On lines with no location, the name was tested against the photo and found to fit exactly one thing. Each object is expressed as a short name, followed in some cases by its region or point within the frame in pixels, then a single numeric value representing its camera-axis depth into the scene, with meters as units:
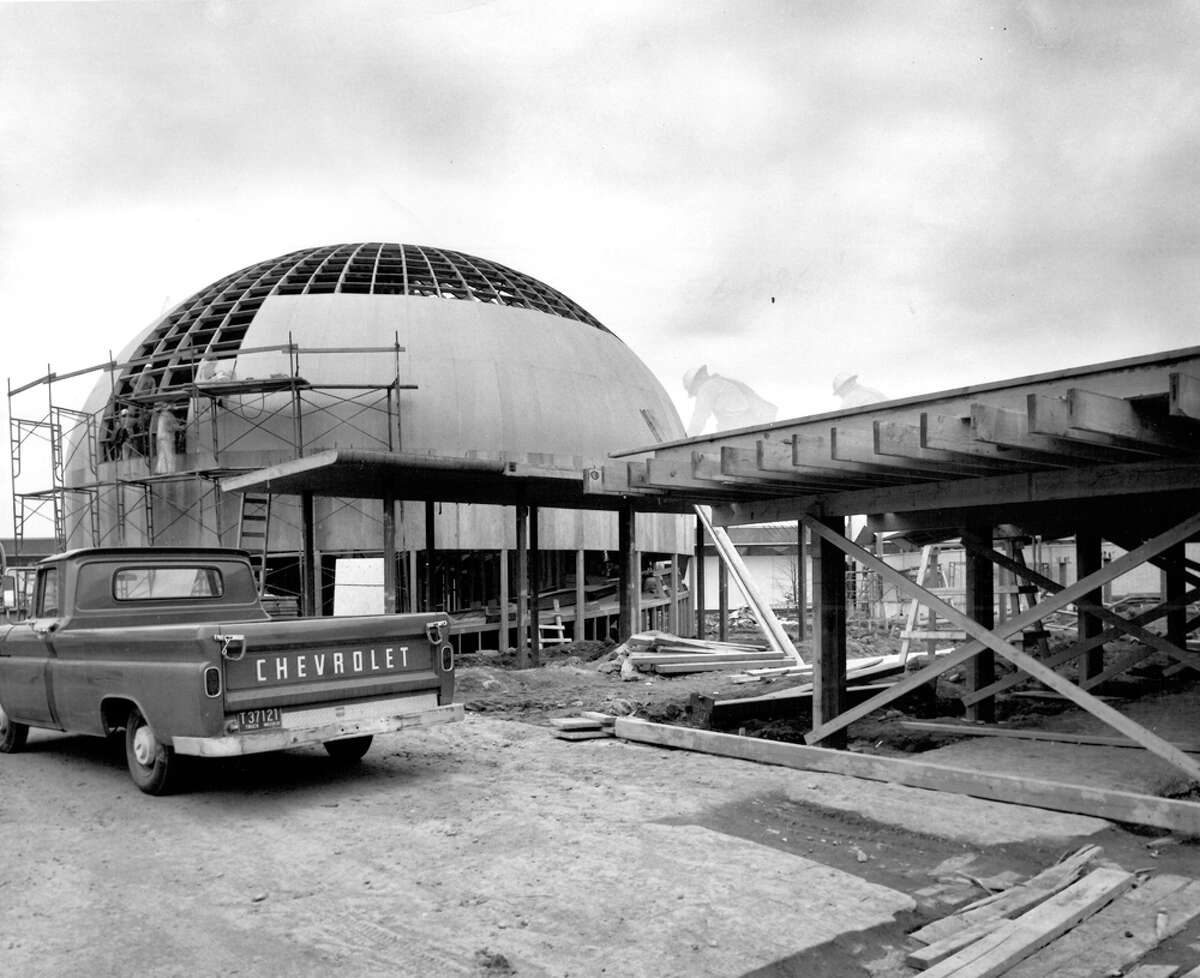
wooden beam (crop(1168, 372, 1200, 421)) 5.17
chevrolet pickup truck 6.98
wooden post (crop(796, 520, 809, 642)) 23.78
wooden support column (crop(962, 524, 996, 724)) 10.87
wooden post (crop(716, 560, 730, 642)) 23.49
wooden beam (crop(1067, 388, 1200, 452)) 5.44
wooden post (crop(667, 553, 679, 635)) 27.73
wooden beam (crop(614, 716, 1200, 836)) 6.13
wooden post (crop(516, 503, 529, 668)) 18.33
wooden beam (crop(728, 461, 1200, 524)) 6.70
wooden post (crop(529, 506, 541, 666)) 19.64
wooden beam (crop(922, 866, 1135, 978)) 3.98
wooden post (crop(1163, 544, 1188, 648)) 12.19
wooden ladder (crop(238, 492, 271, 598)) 23.53
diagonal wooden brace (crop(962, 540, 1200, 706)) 9.04
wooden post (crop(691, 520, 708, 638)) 23.09
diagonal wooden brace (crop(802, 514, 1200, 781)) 6.59
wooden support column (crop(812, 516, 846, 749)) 9.37
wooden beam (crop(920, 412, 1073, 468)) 6.18
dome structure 23.95
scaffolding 23.27
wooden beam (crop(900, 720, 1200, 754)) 8.67
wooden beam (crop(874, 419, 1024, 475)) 6.45
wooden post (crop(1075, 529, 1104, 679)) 12.15
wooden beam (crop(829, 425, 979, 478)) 6.96
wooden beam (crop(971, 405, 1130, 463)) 5.86
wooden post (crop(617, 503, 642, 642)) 19.27
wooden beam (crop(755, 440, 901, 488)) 7.55
